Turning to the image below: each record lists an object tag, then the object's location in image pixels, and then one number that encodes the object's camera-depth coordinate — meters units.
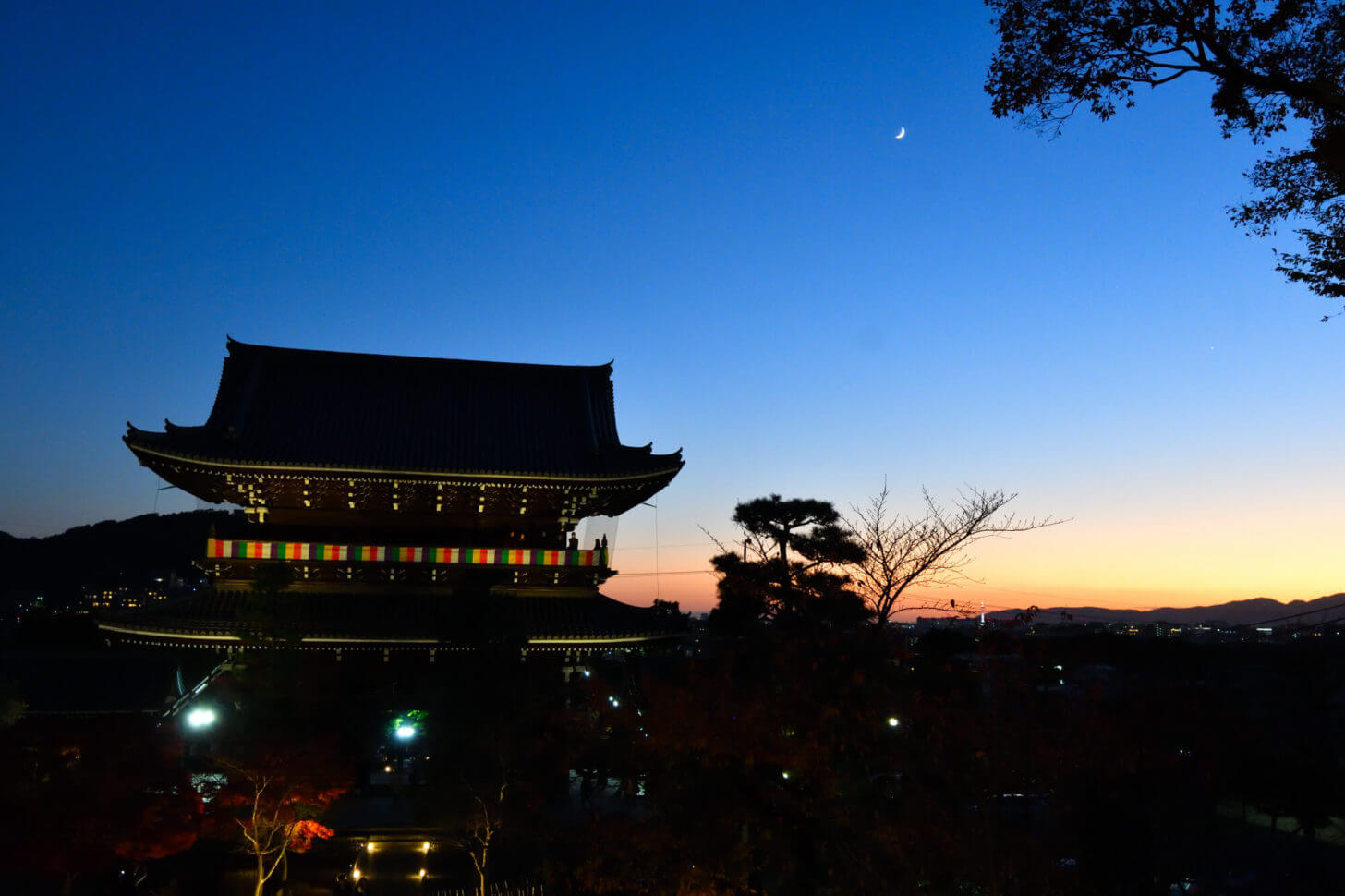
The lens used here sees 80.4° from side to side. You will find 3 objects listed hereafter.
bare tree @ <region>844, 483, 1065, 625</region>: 16.73
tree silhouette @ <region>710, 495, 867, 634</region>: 28.41
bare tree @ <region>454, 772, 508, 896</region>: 16.53
